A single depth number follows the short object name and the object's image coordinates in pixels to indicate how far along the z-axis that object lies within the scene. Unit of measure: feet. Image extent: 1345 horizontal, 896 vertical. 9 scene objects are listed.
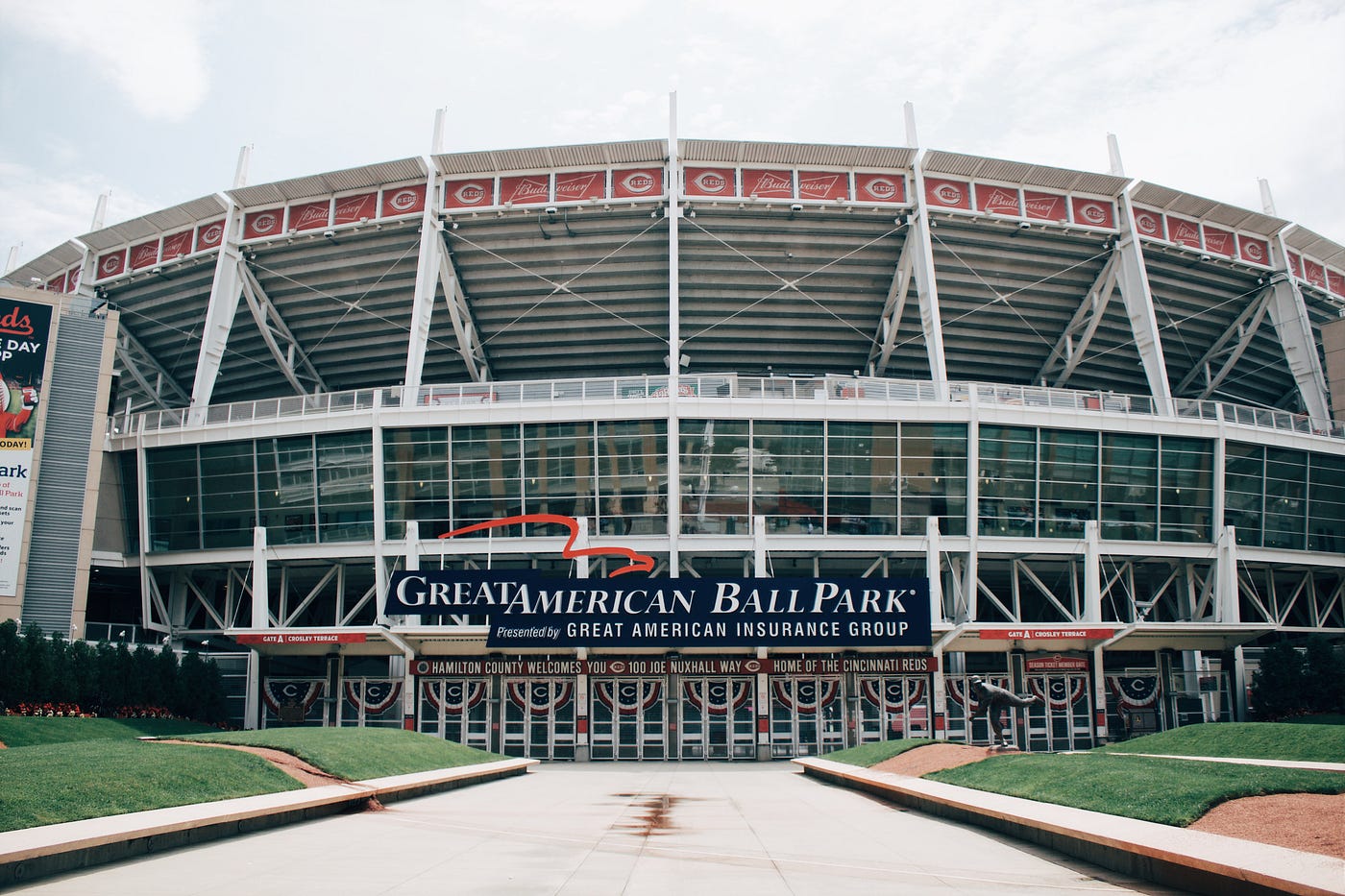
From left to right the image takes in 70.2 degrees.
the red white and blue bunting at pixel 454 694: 136.26
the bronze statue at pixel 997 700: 75.46
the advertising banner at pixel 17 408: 122.93
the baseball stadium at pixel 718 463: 130.11
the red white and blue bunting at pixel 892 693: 136.05
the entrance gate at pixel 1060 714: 136.77
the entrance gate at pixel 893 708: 135.33
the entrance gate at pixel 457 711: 135.33
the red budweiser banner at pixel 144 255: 160.04
